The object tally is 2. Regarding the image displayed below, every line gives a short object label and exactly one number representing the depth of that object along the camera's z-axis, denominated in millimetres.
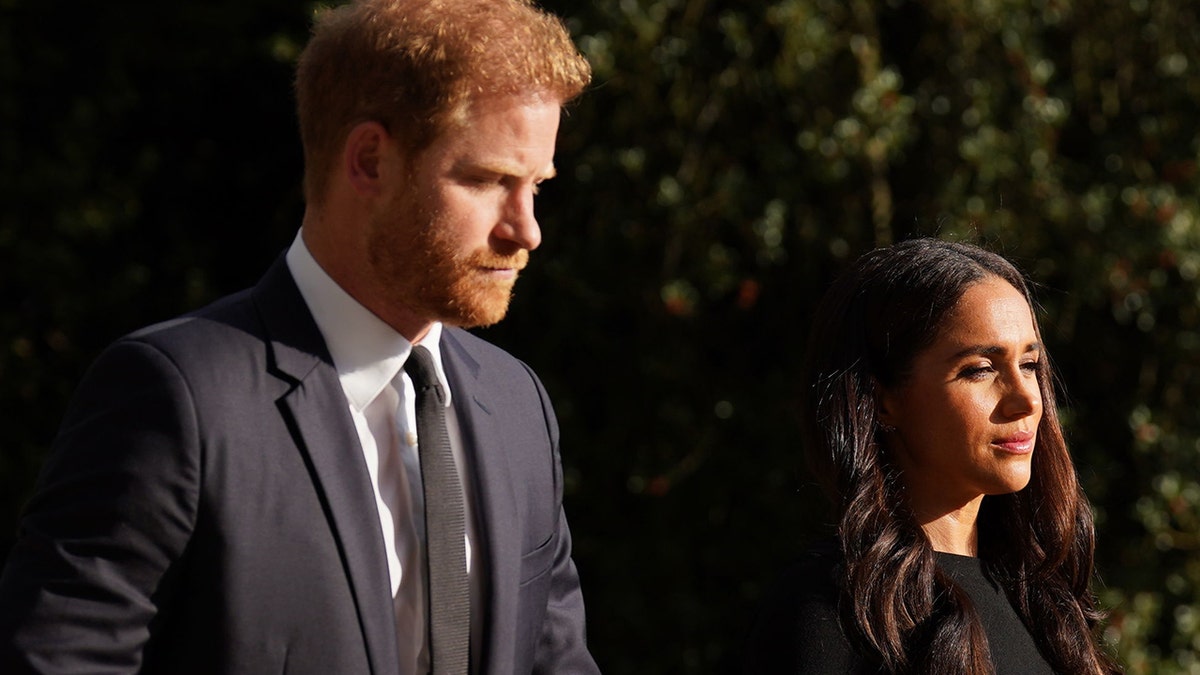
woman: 4664
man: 4460
